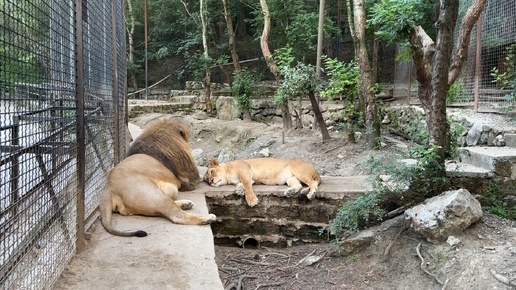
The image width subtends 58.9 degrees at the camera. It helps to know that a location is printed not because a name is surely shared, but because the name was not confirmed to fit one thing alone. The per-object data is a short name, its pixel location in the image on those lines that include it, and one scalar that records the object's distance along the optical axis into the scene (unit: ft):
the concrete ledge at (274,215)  19.61
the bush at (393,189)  16.96
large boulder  15.05
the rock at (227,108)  53.16
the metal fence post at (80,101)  10.27
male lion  13.75
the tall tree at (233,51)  50.16
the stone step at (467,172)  18.34
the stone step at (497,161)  18.65
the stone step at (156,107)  54.65
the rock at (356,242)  17.51
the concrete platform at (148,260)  9.60
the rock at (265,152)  37.11
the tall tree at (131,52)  71.56
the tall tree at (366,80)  30.07
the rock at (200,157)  39.27
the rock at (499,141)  23.11
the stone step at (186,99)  61.42
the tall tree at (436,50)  17.17
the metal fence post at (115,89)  17.98
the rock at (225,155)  40.57
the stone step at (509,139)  22.38
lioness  19.62
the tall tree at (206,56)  54.03
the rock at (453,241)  14.79
